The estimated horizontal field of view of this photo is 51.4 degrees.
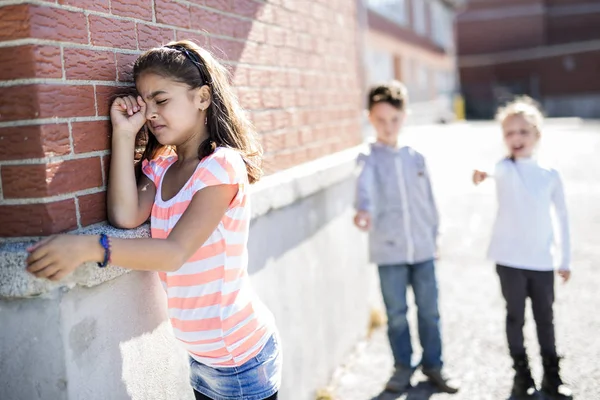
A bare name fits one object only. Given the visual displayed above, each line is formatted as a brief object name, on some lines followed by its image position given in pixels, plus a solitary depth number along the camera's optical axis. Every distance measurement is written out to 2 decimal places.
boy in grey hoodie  3.74
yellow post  31.23
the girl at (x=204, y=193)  1.89
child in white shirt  3.43
